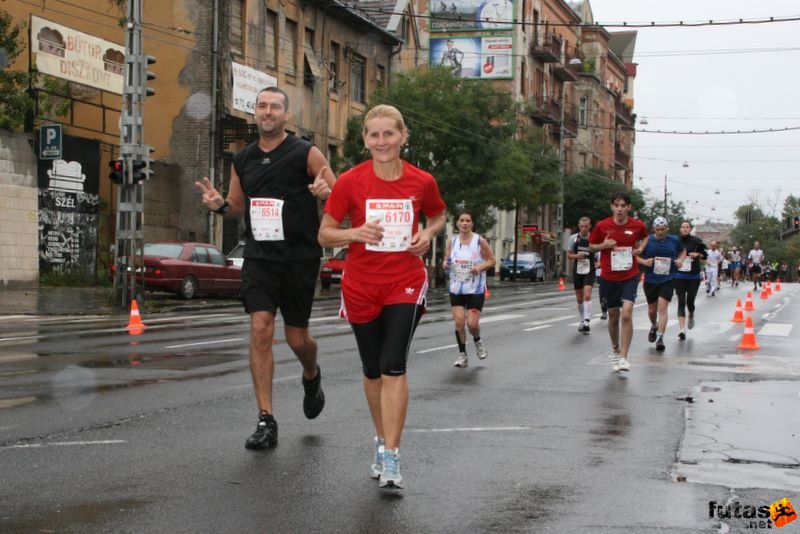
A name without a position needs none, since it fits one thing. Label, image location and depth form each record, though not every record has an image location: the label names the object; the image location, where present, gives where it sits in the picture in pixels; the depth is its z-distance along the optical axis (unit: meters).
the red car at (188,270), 27.50
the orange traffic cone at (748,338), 16.34
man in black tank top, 7.21
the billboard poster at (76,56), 30.30
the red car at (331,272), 37.38
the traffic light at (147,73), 23.80
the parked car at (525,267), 59.53
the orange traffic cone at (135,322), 17.75
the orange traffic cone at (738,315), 23.19
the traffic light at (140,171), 23.89
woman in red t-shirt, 5.96
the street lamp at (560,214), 60.68
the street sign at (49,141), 28.82
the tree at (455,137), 42.12
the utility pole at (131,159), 23.64
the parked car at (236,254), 32.82
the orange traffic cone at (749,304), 27.37
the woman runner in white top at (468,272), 13.07
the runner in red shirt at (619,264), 12.67
